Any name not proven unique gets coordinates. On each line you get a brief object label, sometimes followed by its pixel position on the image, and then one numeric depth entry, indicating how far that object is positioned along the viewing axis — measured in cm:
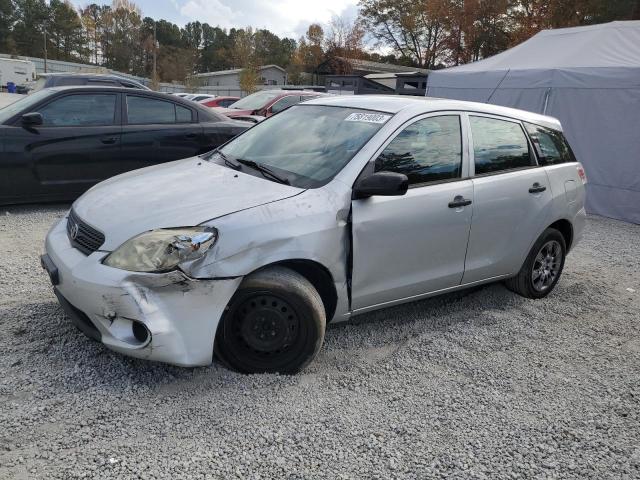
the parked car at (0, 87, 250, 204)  606
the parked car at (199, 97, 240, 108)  1997
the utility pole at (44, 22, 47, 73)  6402
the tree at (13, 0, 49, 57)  7650
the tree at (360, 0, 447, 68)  4850
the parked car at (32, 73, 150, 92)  1120
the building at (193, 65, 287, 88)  6470
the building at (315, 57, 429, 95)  2294
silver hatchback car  275
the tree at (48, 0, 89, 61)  7775
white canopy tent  898
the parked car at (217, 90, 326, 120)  1299
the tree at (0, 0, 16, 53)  7450
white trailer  4981
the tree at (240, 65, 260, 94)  4534
